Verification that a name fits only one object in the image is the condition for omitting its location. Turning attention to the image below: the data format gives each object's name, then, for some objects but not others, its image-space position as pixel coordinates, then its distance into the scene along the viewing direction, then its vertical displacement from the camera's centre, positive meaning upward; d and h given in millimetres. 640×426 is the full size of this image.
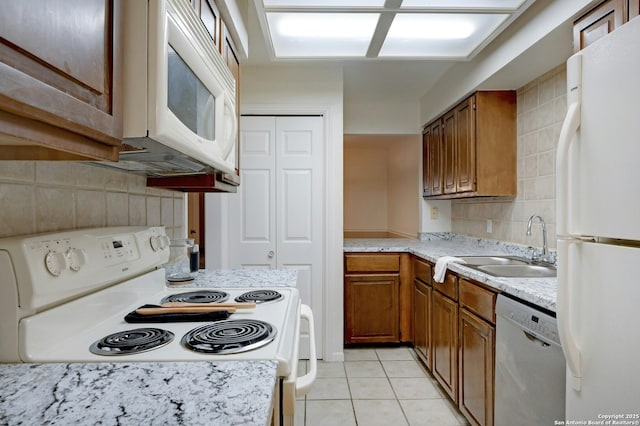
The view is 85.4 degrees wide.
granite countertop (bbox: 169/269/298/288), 1544 -314
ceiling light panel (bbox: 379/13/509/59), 1803 +1023
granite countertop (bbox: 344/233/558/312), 1365 -297
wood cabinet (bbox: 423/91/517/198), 2537 +506
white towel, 2150 -329
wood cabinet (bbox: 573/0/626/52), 1266 +743
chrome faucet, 2055 -231
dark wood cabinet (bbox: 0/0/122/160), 443 +206
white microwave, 724 +299
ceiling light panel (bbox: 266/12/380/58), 1812 +1039
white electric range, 728 -286
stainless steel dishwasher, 1229 -603
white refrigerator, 844 -45
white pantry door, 2879 +136
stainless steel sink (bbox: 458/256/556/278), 1954 -322
